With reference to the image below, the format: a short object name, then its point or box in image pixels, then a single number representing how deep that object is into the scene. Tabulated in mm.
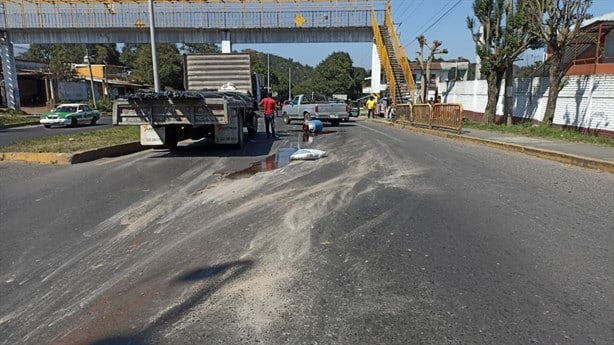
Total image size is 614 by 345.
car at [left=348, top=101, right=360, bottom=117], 35762
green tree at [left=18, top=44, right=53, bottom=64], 99688
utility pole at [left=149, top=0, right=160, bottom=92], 18234
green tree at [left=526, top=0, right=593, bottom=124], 16062
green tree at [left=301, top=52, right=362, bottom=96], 83875
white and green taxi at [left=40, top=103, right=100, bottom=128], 26297
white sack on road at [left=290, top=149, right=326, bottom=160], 11238
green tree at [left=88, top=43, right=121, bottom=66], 92075
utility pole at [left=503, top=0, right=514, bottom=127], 20547
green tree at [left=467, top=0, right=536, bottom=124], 20312
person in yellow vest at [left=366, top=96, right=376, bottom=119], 34188
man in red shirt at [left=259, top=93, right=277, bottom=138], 17922
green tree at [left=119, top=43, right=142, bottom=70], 111875
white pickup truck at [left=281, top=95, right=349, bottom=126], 24734
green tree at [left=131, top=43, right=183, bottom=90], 77062
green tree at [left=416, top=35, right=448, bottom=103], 30891
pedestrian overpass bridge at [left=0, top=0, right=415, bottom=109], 32594
